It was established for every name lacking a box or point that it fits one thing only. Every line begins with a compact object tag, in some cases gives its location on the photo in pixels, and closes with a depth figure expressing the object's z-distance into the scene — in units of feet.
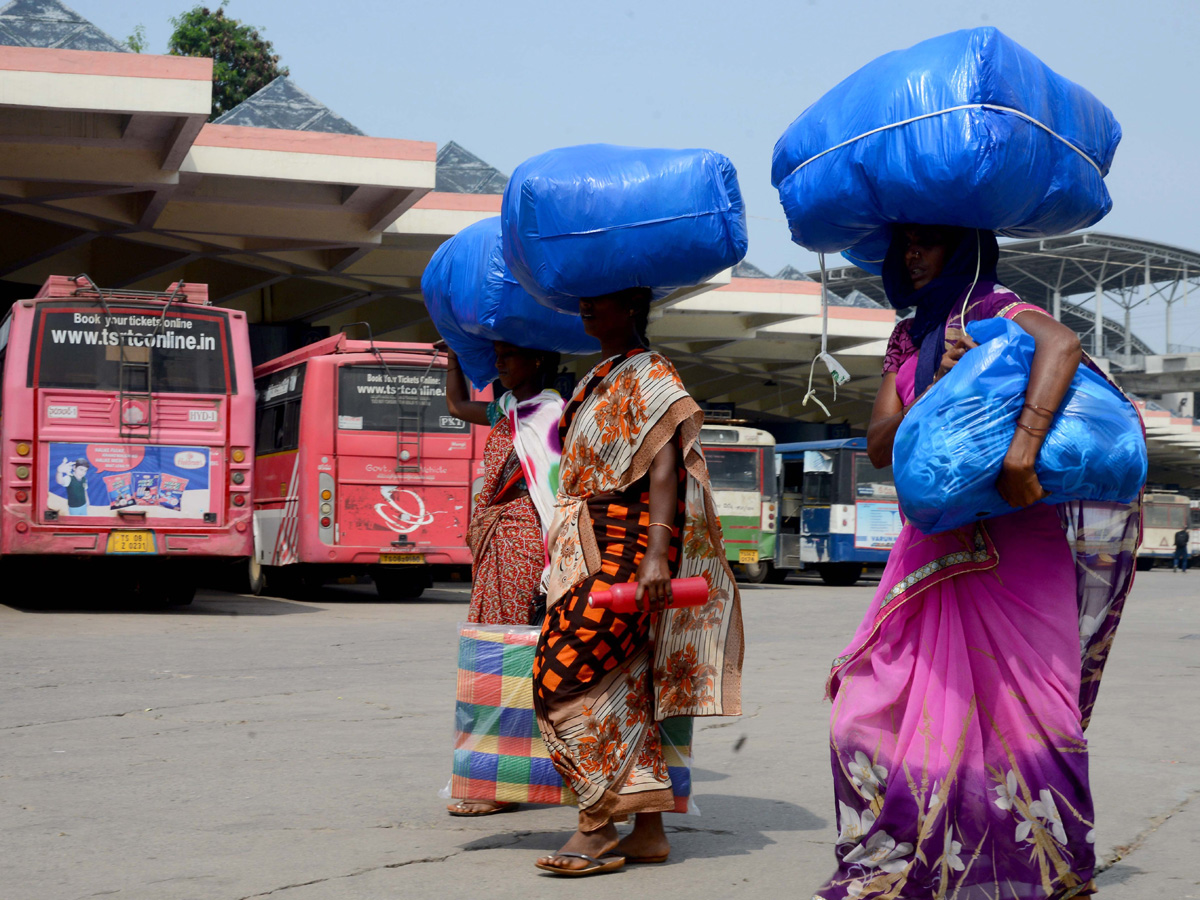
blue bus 82.02
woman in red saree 15.78
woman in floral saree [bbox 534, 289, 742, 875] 12.37
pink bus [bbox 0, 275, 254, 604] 41.96
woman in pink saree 9.62
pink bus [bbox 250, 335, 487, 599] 51.31
